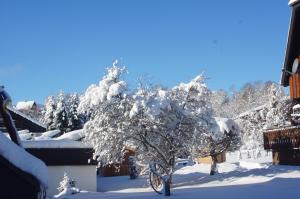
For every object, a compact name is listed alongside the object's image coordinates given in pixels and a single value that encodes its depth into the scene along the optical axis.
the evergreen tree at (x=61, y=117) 58.97
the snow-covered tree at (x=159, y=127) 26.59
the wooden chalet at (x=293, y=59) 16.78
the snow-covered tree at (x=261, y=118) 50.78
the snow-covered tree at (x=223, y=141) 33.89
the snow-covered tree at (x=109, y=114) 26.89
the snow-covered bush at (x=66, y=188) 30.98
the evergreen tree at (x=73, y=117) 58.69
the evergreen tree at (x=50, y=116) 60.51
